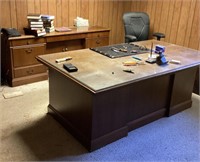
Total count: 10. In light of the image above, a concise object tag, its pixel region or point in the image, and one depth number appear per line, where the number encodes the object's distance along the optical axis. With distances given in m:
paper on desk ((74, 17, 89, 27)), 4.10
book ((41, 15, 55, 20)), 3.56
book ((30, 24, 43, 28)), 3.37
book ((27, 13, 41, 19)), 3.38
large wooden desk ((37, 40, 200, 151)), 2.10
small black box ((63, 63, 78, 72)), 2.22
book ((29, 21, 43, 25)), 3.36
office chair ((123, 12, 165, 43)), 3.82
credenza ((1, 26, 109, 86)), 3.29
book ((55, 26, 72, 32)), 3.73
